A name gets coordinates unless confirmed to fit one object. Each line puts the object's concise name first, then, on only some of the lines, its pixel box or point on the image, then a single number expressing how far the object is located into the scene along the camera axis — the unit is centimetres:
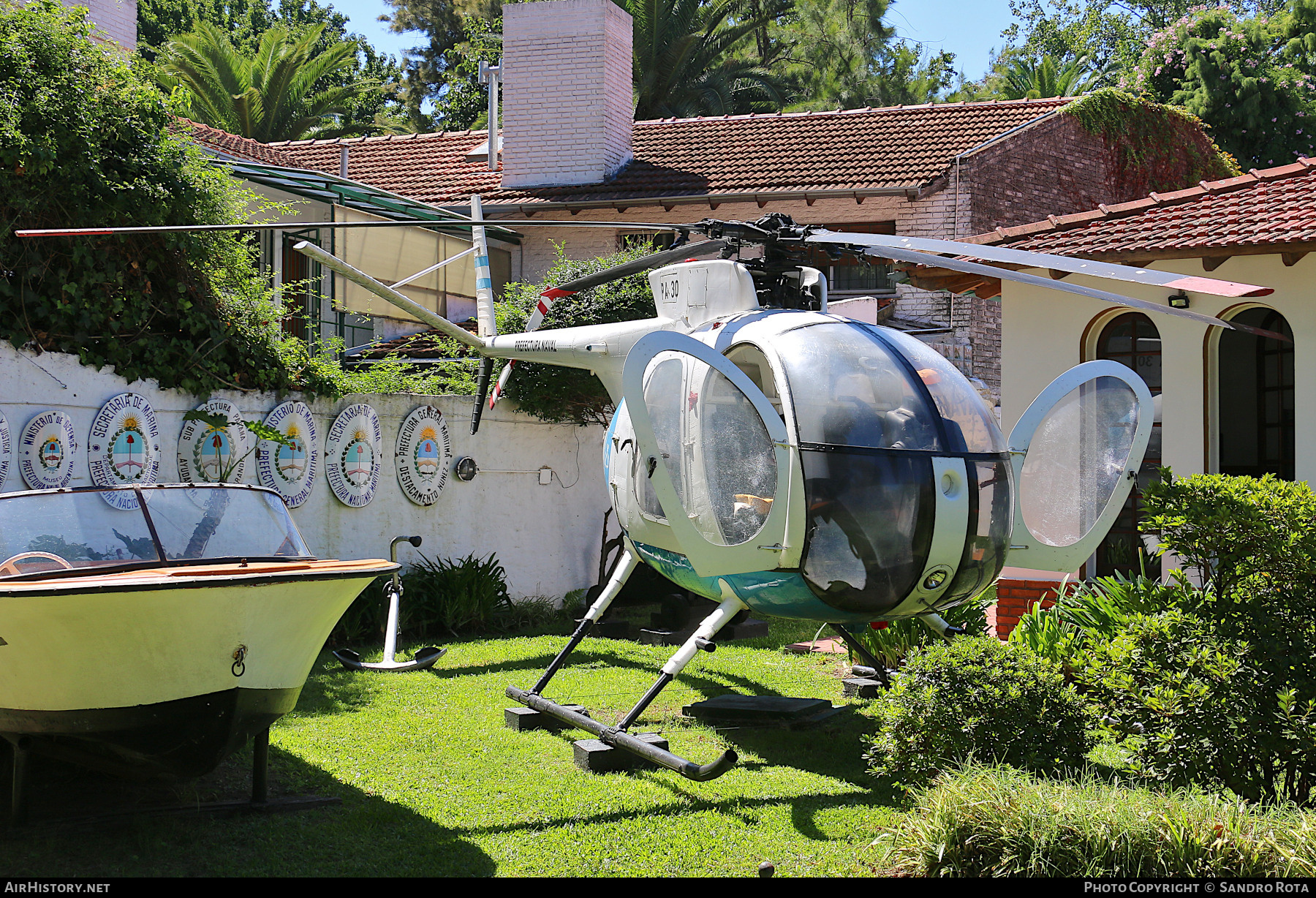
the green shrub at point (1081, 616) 643
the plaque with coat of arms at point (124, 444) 817
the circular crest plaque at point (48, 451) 762
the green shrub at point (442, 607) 970
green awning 1191
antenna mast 1823
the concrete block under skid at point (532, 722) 701
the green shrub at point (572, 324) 1191
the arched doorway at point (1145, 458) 968
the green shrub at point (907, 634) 800
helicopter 542
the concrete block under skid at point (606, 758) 614
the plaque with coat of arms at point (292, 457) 948
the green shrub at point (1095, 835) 420
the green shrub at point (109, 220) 791
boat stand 480
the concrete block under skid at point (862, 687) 786
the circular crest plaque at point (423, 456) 1076
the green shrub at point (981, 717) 521
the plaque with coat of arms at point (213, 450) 894
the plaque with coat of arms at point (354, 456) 1012
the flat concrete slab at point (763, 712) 705
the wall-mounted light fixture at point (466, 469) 1130
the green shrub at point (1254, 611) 490
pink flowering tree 2248
